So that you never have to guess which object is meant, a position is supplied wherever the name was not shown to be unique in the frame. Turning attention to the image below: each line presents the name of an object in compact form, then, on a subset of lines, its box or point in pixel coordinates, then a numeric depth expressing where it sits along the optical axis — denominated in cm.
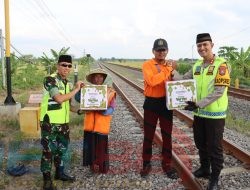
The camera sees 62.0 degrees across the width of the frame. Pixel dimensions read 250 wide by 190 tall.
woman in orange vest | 326
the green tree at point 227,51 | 1566
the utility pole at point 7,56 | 589
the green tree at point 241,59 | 1493
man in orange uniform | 300
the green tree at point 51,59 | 1350
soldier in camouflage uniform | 284
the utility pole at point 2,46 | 859
